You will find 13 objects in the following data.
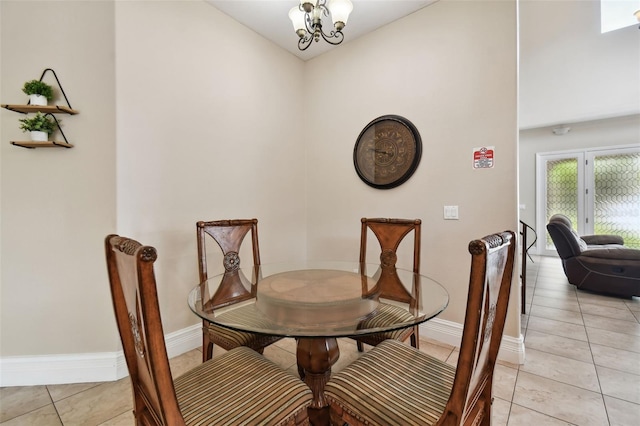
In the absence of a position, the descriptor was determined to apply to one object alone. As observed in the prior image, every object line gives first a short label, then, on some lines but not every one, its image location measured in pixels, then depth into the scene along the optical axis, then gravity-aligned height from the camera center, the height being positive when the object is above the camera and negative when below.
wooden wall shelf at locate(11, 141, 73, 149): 1.70 +0.43
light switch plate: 2.28 +0.00
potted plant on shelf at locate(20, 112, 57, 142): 1.71 +0.54
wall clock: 2.49 +0.58
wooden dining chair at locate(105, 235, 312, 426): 0.74 -0.65
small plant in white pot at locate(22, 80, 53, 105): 1.70 +0.76
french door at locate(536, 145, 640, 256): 5.16 +0.43
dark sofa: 3.23 -0.64
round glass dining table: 1.12 -0.45
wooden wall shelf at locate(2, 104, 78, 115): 1.69 +0.65
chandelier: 1.68 +1.25
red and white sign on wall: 2.11 +0.43
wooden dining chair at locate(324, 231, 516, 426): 0.77 -0.65
